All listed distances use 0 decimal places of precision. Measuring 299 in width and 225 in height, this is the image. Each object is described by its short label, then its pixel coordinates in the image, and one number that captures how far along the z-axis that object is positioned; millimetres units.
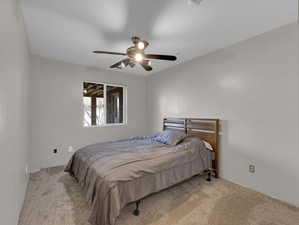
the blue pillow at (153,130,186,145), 2807
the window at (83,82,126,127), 3844
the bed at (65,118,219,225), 1512
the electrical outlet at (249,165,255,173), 2301
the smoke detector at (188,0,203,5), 1355
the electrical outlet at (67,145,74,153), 3439
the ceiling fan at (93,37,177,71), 2000
